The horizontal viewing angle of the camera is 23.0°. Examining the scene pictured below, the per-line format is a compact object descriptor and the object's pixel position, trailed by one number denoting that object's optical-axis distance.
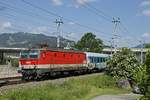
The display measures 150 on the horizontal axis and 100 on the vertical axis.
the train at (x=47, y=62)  36.97
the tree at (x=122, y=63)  45.25
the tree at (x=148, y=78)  13.34
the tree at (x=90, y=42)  137.64
